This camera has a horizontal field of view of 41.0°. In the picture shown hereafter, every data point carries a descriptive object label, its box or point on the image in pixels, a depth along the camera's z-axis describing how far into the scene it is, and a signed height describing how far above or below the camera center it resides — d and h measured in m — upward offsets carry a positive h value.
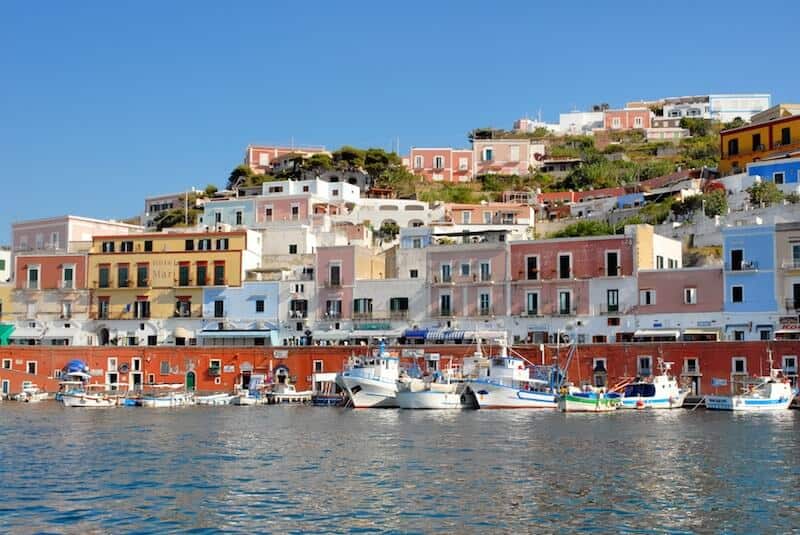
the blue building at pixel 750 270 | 65.69 +4.83
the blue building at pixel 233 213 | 91.38 +11.96
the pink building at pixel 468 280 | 73.00 +4.82
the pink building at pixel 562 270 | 69.81 +5.29
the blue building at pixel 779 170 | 81.31 +13.66
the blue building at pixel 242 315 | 76.94 +2.74
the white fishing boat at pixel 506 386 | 62.06 -2.12
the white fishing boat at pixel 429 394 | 62.59 -2.53
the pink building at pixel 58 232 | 89.38 +10.37
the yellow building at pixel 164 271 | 79.06 +6.08
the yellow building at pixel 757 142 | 87.12 +17.27
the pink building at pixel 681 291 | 66.88 +3.66
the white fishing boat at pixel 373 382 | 64.44 -1.89
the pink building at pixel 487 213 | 94.75 +12.14
